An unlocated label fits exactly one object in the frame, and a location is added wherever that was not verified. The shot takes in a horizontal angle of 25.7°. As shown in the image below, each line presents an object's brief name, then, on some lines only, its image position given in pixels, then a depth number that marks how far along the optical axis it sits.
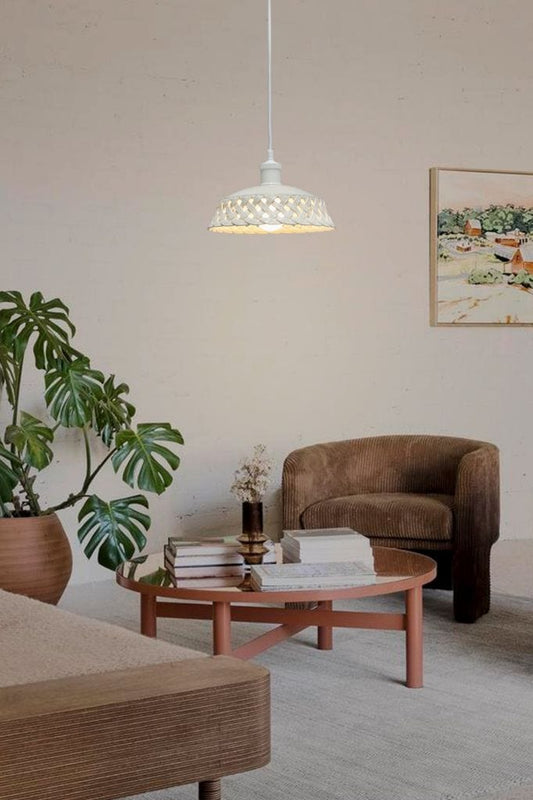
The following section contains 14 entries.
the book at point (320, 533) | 3.87
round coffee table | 3.57
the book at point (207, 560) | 3.82
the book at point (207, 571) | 3.81
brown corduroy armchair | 4.69
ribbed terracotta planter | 4.78
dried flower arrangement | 3.95
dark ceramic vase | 3.92
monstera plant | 4.91
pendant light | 4.08
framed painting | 6.62
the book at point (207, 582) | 3.67
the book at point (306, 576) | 3.57
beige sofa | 1.56
